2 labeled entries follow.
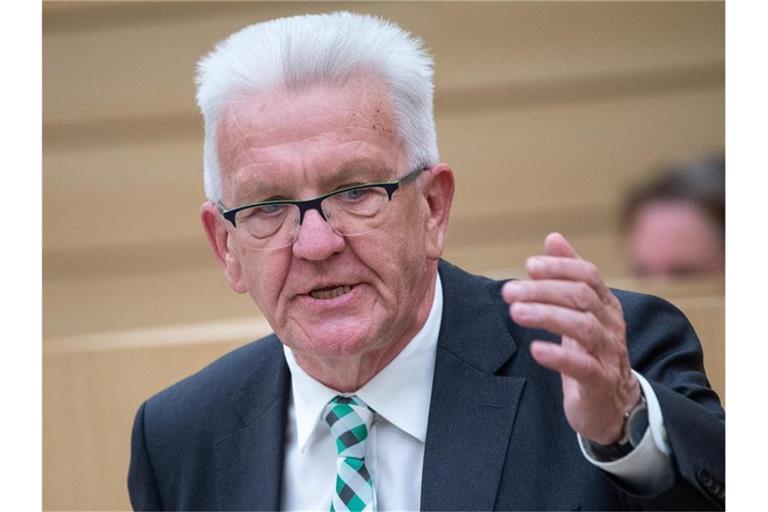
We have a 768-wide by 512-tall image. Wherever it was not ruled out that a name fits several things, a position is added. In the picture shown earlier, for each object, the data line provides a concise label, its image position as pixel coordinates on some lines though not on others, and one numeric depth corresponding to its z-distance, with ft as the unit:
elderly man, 16.58
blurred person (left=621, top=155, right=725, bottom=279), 25.98
